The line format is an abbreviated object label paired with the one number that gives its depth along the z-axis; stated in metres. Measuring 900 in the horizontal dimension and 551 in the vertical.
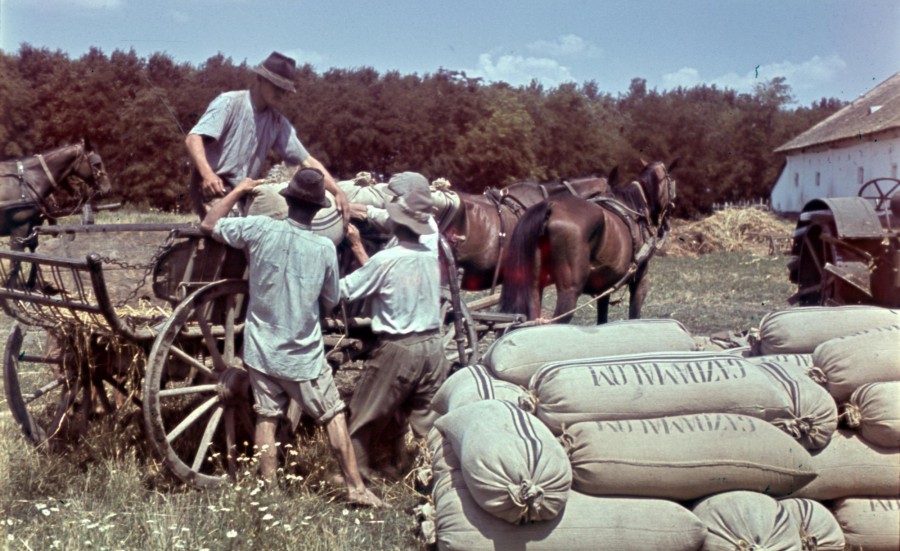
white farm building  27.33
